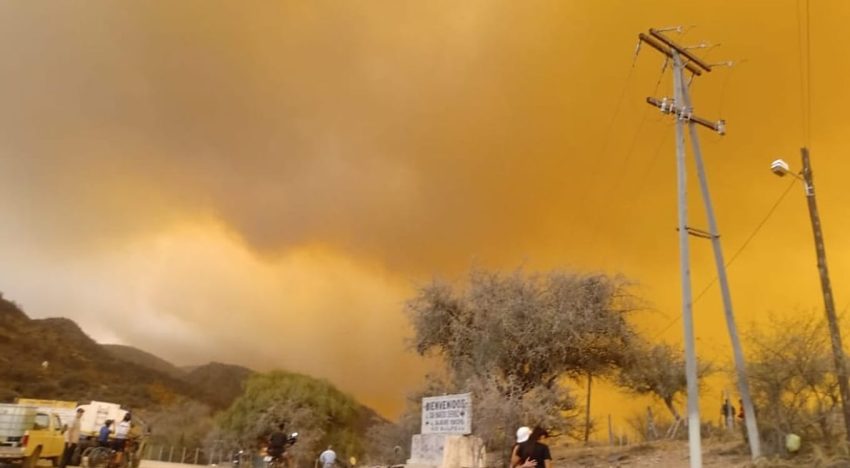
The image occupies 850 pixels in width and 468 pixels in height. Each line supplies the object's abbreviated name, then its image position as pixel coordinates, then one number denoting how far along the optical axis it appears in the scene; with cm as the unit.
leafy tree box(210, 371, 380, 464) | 5744
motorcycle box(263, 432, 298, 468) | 1659
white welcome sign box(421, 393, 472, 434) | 2262
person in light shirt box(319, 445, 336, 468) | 2325
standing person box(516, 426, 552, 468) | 964
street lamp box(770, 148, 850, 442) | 1746
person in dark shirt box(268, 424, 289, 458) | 1661
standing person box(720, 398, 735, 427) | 2771
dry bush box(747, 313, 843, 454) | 1898
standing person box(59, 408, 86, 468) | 2100
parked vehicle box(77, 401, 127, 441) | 2659
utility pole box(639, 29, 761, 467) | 1959
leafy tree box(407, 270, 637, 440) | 3166
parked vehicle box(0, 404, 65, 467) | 1842
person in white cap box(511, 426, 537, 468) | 965
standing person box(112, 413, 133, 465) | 1926
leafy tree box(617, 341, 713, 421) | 3543
